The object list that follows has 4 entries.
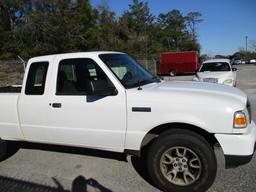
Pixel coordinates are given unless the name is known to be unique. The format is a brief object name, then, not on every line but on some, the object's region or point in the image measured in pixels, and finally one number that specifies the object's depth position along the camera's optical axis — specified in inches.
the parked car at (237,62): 1791.0
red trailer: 862.9
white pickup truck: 102.6
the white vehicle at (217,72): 349.7
